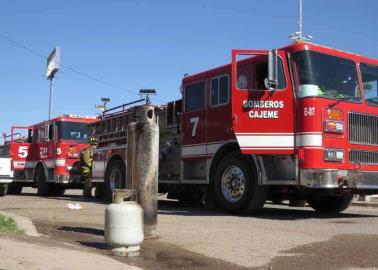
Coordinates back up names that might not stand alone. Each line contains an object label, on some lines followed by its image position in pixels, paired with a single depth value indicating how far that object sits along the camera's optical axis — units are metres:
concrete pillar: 7.98
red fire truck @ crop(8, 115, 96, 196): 19.08
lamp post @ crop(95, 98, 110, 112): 18.40
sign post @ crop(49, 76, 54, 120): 34.40
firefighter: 17.67
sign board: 34.31
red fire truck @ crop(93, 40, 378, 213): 10.23
